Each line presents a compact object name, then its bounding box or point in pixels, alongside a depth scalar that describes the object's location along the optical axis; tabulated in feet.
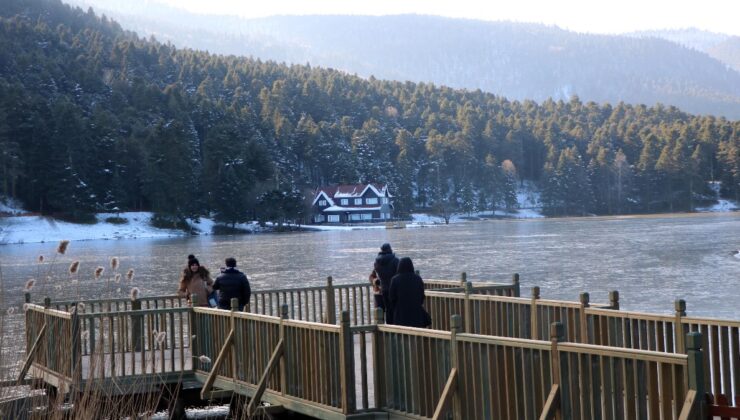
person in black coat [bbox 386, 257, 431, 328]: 39.55
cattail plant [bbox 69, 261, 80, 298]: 25.69
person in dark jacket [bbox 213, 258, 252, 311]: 50.34
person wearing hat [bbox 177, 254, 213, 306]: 52.26
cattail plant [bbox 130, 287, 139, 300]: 33.72
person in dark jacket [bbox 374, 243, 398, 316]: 47.39
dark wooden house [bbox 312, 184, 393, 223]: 526.57
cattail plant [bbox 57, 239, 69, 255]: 23.60
